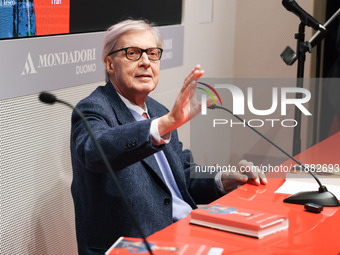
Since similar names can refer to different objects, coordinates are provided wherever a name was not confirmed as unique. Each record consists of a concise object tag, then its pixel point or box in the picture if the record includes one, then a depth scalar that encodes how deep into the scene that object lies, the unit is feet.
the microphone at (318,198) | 6.42
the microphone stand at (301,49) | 9.32
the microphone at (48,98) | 5.16
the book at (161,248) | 5.12
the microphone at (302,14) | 9.10
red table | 5.50
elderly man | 5.76
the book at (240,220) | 5.65
